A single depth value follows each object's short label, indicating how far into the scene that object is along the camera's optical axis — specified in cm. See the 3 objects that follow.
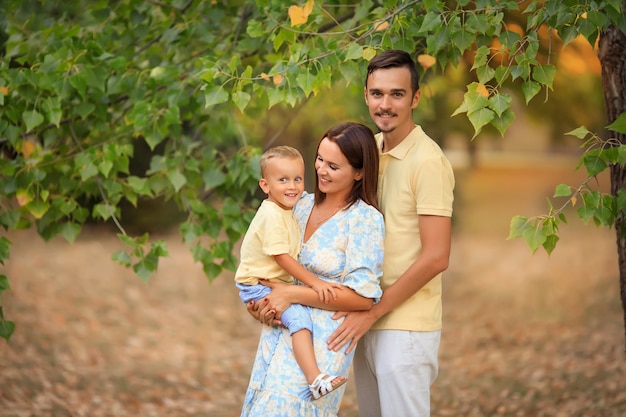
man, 563
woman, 548
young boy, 546
